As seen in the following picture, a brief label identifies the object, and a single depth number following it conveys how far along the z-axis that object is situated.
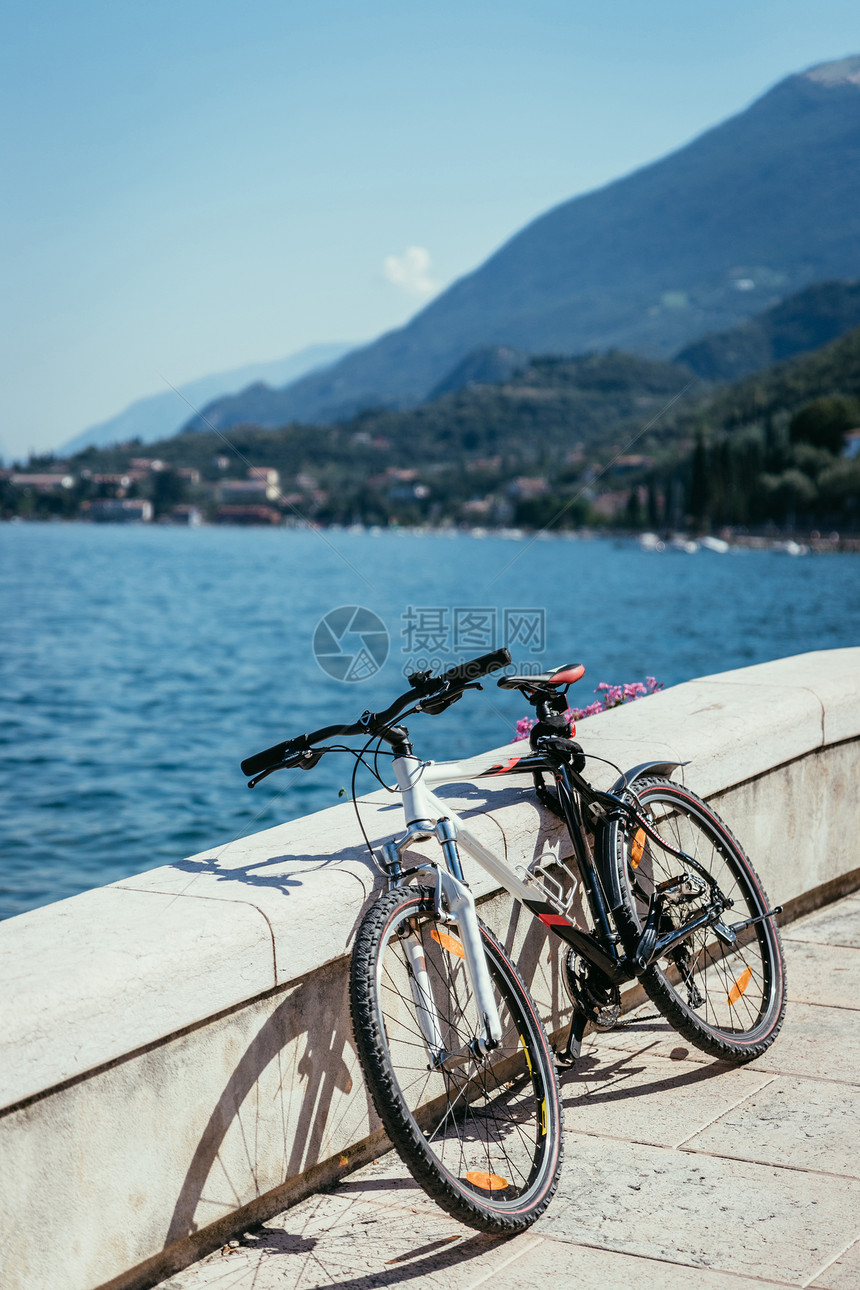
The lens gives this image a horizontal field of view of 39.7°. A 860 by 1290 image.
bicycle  2.71
